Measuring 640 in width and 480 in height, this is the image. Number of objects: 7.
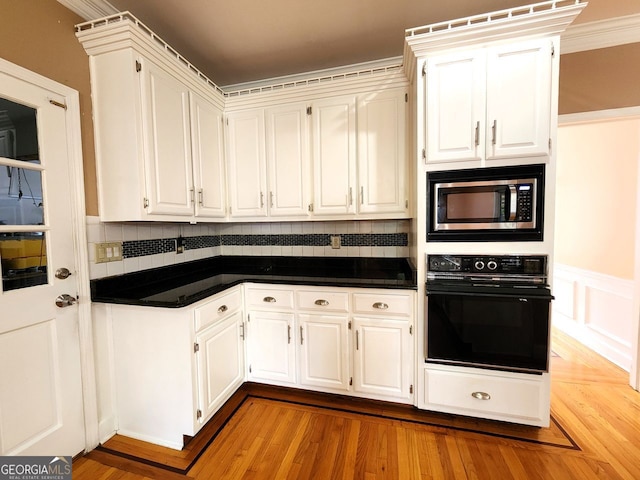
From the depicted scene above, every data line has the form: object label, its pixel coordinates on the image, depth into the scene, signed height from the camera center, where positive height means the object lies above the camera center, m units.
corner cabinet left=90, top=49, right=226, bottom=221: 1.60 +0.58
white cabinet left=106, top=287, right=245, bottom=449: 1.58 -0.84
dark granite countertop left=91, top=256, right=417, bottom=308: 1.67 -0.39
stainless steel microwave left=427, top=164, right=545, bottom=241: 1.61 +0.13
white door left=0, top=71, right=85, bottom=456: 1.28 -0.28
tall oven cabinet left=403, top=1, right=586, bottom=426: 1.54 +0.58
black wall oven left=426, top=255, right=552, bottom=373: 1.59 -0.52
